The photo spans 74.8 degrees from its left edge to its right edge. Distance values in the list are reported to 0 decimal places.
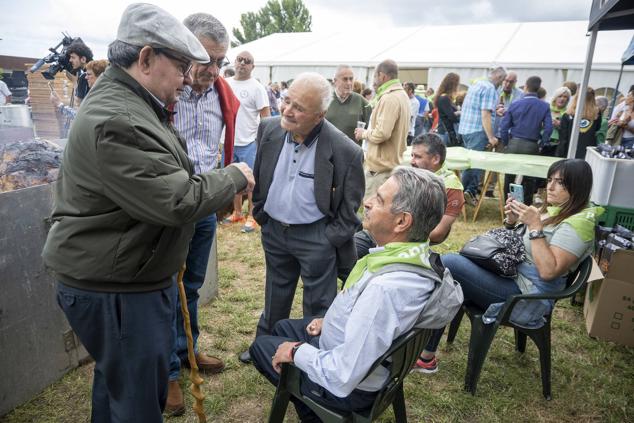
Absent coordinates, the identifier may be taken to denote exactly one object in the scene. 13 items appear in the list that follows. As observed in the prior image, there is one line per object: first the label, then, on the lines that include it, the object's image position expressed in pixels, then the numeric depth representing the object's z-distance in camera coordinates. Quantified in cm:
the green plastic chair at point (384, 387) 152
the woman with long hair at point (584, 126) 668
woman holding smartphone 240
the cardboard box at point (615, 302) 315
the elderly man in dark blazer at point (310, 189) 228
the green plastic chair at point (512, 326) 240
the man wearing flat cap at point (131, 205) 127
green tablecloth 562
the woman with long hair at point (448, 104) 773
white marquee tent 1172
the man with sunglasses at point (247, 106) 516
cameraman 498
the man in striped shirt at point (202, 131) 206
